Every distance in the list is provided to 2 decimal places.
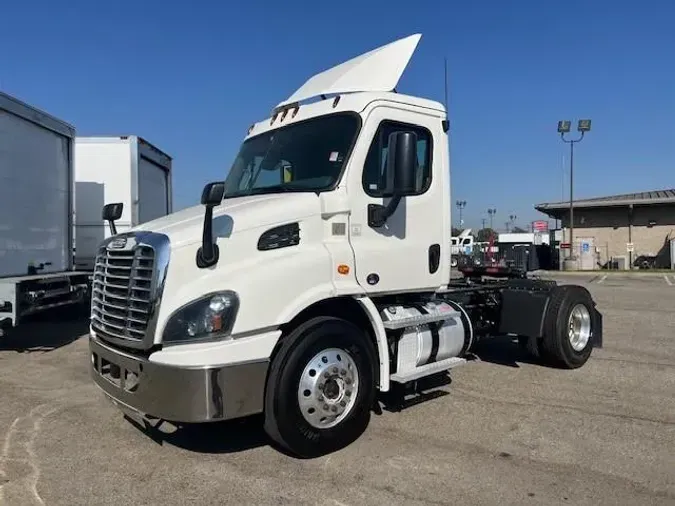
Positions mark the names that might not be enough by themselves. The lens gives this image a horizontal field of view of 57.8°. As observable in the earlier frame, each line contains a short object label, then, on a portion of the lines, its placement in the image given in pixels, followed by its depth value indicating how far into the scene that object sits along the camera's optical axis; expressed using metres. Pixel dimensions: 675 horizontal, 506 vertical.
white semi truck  4.16
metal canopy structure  36.69
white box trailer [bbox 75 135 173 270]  11.44
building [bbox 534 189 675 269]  37.19
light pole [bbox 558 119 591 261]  38.46
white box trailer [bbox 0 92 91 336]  8.54
